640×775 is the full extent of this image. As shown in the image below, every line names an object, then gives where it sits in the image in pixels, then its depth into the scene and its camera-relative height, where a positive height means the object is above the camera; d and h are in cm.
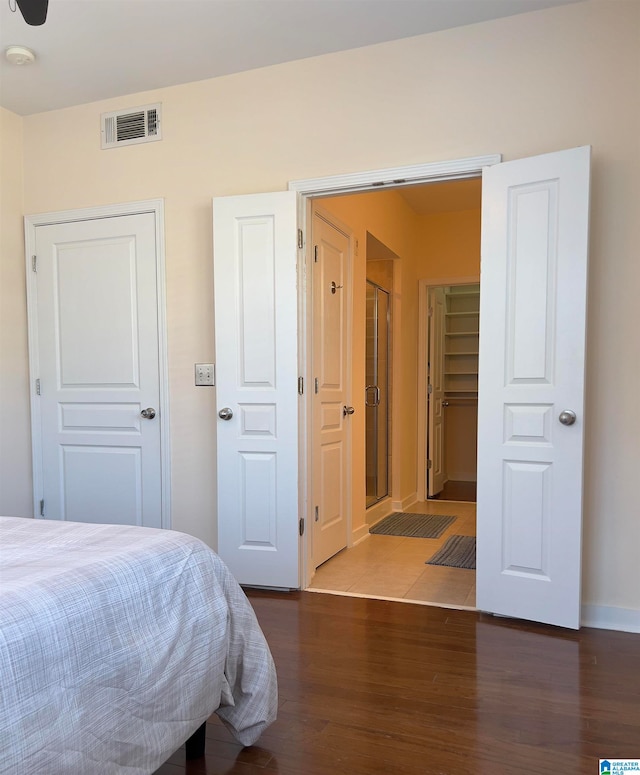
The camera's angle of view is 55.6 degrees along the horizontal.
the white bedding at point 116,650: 111 -64
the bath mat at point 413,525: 468 -140
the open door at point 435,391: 621 -39
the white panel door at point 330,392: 369 -25
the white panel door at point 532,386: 268 -15
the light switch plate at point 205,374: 352 -12
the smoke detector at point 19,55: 313 +156
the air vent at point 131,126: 364 +139
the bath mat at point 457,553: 380 -133
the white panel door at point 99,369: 369 -9
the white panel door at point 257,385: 325 -17
